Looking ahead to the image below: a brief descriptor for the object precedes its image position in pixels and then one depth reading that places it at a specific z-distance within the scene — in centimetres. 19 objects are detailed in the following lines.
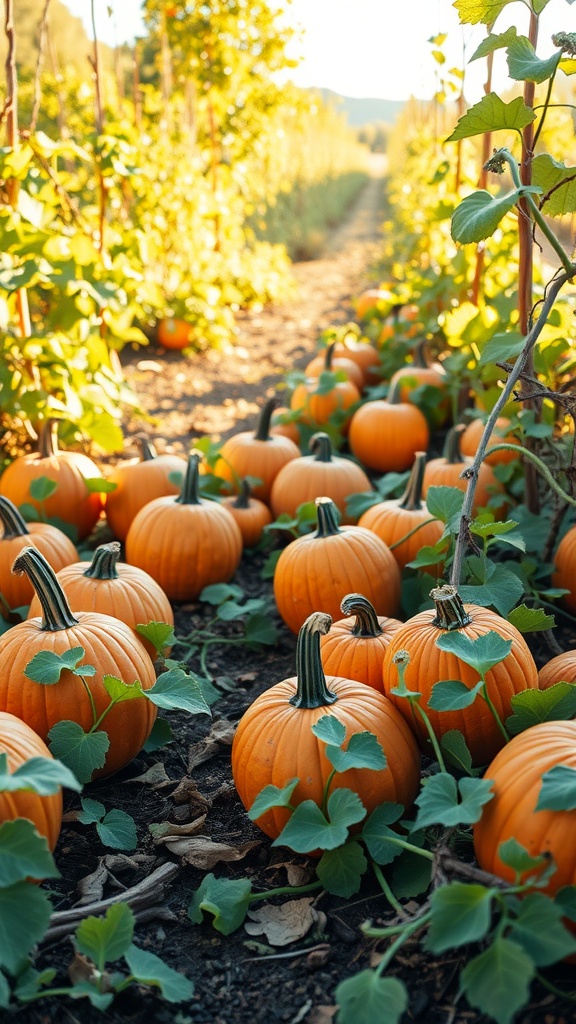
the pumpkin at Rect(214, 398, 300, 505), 399
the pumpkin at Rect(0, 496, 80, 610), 286
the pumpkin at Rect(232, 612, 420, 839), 187
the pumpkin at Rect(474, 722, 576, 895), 151
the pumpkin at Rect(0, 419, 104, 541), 350
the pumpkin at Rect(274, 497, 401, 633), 275
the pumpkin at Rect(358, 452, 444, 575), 297
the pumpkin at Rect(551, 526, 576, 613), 283
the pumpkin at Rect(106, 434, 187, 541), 362
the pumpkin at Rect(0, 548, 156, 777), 212
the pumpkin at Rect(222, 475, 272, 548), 368
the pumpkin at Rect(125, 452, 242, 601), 322
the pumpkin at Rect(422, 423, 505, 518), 332
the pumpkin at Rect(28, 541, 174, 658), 253
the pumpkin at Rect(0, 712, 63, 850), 165
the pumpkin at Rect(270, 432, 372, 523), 359
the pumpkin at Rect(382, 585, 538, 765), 196
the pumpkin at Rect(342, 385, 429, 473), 430
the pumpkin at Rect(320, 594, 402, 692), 224
